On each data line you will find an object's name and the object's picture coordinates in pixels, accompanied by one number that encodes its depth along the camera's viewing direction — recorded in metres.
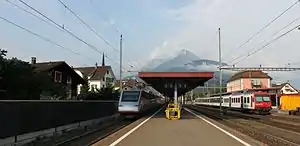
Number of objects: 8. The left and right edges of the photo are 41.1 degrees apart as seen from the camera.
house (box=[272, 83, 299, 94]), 104.09
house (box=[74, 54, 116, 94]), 91.68
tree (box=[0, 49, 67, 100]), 26.50
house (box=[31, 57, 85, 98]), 47.59
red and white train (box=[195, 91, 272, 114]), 47.12
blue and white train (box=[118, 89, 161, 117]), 34.16
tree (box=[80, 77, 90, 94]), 46.49
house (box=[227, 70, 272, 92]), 130.82
